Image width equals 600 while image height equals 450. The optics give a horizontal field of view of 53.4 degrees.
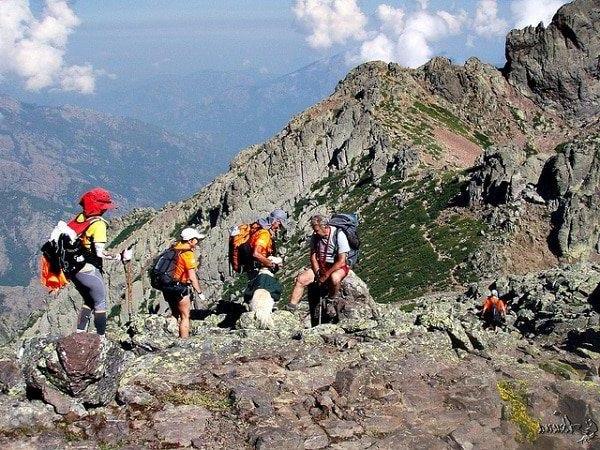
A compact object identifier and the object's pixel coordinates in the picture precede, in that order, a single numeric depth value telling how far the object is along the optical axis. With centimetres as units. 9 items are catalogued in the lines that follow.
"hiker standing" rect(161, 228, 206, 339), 1466
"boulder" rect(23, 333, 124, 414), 991
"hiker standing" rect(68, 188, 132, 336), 1220
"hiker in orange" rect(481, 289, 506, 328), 2155
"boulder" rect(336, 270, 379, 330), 1608
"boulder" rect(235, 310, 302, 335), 1473
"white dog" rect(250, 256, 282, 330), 1493
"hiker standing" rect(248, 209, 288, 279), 1587
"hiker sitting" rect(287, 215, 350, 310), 1547
